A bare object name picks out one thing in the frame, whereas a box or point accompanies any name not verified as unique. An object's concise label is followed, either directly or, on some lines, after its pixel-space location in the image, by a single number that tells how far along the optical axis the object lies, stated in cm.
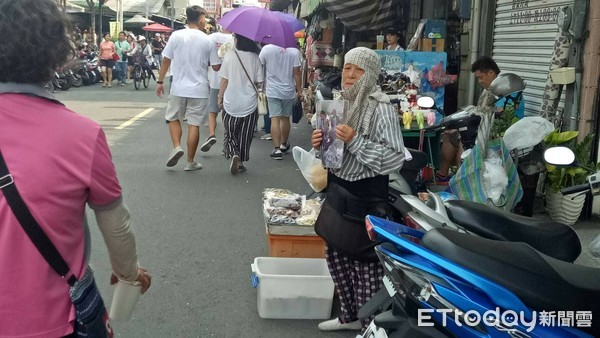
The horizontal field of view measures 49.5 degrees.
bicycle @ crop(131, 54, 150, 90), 2250
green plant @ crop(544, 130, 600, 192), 582
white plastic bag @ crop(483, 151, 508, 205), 533
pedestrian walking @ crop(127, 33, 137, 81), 2470
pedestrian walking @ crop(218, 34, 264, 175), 813
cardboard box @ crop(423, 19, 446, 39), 930
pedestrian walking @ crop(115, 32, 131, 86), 2419
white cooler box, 400
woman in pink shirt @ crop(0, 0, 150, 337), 187
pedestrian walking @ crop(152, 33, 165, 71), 3201
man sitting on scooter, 657
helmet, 641
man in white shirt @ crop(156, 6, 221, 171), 817
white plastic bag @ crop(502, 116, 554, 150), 556
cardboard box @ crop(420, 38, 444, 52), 916
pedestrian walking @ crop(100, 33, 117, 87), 2284
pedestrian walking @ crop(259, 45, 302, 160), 950
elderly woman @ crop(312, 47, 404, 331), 339
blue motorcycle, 214
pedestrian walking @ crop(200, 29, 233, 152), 1025
